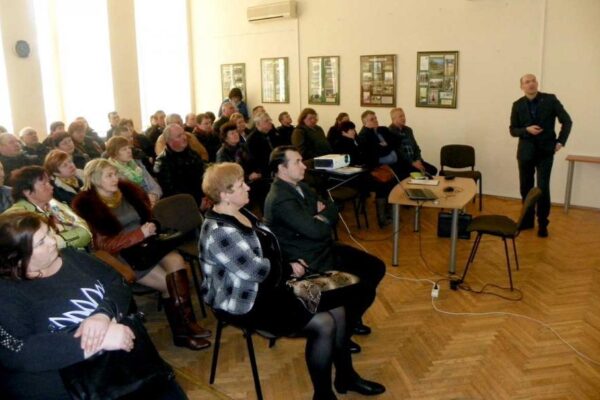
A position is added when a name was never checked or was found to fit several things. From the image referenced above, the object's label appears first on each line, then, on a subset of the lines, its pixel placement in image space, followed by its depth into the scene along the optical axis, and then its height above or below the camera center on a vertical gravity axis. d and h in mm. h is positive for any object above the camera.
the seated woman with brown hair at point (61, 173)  3879 -564
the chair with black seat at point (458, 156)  6746 -847
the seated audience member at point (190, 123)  7883 -446
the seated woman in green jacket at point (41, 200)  3023 -603
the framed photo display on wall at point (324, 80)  8477 +195
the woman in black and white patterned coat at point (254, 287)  2465 -925
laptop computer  4273 -853
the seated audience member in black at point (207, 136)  7012 -568
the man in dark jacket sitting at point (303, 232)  2984 -800
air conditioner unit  8641 +1363
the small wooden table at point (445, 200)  4219 -886
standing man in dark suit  5352 -457
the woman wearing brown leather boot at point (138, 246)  3285 -939
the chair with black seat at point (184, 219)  3729 -892
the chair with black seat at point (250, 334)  2566 -1187
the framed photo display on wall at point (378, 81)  7781 +155
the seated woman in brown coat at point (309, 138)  6676 -580
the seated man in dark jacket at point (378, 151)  5898 -690
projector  5266 -698
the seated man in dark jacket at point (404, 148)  6293 -686
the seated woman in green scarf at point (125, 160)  4355 -539
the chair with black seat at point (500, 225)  3843 -1045
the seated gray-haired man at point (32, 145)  5543 -533
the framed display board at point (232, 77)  9775 +300
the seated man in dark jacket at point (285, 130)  7139 -517
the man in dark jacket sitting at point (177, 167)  4875 -680
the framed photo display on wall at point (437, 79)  7191 +160
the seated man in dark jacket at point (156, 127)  7562 -470
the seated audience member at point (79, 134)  5852 -424
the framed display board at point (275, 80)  9133 +223
